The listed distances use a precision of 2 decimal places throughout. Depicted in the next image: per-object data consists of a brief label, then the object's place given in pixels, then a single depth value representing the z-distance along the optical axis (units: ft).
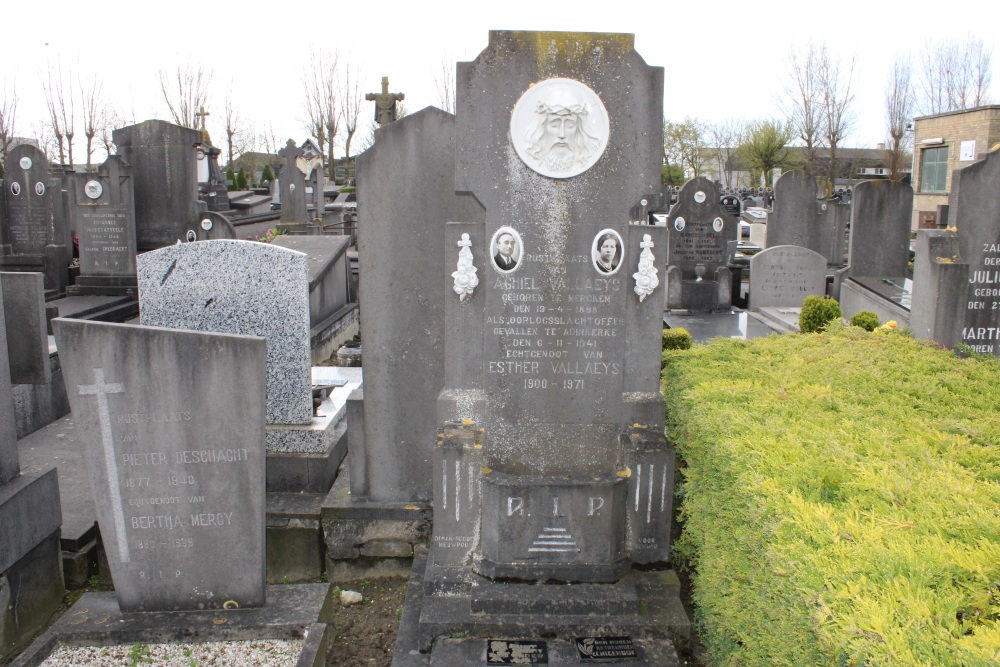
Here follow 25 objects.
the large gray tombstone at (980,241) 21.75
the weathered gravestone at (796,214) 52.95
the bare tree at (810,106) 120.06
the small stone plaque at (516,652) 12.79
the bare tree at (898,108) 134.72
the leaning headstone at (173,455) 12.82
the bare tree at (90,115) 133.28
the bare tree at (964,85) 142.42
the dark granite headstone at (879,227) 44.32
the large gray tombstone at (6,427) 14.97
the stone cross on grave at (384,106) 26.08
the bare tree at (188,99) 155.63
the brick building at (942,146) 103.65
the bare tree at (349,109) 156.35
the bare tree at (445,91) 133.59
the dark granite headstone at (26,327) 15.28
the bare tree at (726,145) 193.77
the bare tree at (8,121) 114.11
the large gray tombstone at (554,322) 14.15
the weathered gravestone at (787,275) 45.14
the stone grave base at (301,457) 18.76
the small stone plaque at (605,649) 12.84
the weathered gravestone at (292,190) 79.51
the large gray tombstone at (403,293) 17.01
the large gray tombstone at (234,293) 18.57
